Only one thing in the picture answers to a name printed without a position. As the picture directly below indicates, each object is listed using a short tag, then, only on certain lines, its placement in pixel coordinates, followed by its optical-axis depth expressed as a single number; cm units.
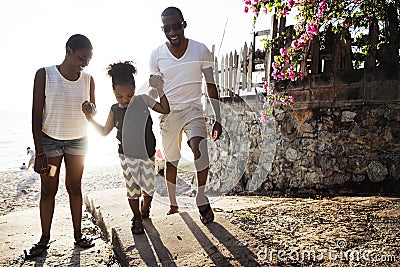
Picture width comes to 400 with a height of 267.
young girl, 271
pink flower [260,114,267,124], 516
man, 285
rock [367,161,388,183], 423
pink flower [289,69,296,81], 451
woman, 263
